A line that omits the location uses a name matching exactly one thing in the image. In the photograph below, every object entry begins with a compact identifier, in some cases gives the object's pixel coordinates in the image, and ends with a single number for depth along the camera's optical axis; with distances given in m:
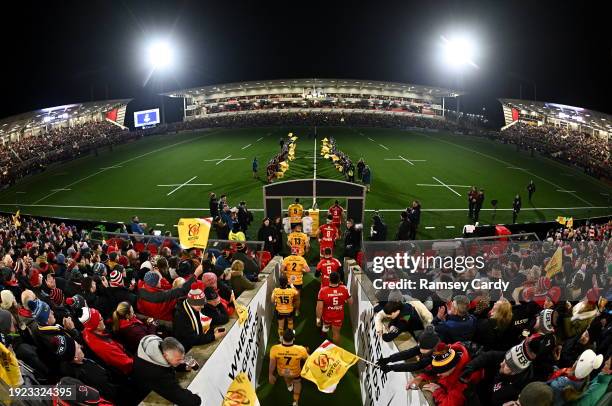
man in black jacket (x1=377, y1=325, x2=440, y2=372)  4.42
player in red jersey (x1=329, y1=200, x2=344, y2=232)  16.42
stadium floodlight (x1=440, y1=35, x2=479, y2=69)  63.50
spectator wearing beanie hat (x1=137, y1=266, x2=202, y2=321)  6.11
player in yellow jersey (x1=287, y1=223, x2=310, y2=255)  11.65
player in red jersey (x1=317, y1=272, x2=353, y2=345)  8.13
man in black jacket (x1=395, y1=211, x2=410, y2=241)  16.02
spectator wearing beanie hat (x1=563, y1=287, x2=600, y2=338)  5.71
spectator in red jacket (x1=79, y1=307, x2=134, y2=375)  4.81
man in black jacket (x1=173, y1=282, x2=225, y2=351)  5.25
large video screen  61.76
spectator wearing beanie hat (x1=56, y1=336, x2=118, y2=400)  4.40
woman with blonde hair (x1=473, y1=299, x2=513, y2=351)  5.27
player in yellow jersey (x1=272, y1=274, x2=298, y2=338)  8.08
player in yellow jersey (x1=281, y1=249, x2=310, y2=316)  9.69
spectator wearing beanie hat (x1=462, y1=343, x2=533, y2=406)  3.91
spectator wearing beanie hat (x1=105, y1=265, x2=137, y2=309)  6.41
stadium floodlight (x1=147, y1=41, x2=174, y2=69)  66.50
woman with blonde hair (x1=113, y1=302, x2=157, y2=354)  5.17
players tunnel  15.96
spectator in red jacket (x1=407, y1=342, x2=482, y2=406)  4.20
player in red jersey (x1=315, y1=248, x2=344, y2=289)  9.59
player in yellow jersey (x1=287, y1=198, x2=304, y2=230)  16.67
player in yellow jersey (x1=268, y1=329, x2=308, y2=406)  6.55
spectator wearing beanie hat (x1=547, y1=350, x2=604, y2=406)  3.76
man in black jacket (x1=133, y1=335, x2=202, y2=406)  4.16
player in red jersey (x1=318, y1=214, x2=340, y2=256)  12.62
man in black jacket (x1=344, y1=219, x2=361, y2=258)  13.69
